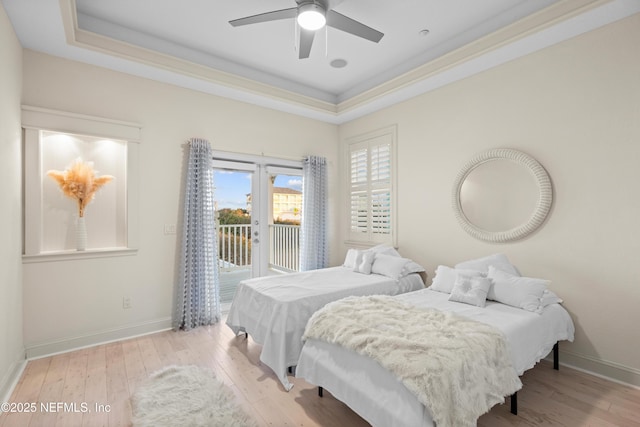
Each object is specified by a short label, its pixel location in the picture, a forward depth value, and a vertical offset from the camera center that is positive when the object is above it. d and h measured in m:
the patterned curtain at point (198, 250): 3.59 -0.46
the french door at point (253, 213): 4.22 -0.02
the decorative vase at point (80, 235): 3.12 -0.25
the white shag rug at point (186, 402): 1.95 -1.32
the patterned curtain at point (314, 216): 4.70 -0.07
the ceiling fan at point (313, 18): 2.28 +1.47
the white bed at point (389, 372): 1.62 -0.97
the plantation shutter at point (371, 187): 4.41 +0.37
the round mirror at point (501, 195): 2.92 +0.18
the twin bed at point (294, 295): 2.57 -0.81
